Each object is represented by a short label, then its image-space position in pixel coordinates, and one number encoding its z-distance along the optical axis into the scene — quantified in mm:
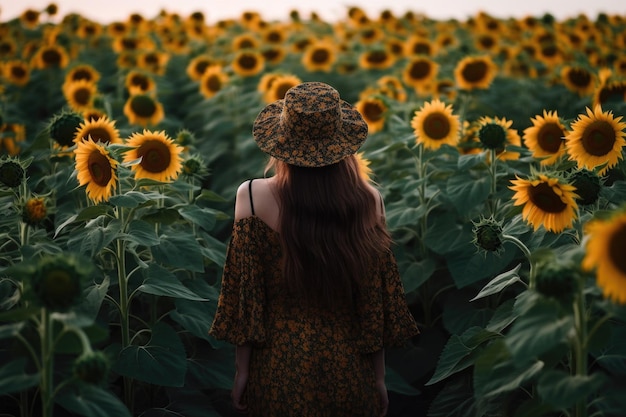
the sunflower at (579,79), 6223
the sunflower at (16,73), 7199
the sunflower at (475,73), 5844
